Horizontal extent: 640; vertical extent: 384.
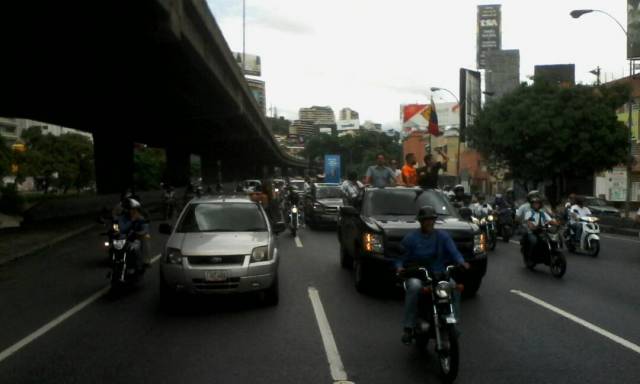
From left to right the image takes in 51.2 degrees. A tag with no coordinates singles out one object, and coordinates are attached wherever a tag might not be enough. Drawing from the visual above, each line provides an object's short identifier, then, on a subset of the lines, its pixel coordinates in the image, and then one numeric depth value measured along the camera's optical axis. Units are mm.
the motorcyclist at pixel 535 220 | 13375
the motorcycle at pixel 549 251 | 12766
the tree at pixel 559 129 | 36781
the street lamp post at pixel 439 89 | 51744
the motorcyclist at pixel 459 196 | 18066
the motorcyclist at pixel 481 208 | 18597
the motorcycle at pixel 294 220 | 21750
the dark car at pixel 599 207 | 33469
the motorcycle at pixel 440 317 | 5902
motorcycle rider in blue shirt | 6629
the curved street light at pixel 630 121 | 25016
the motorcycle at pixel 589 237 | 16359
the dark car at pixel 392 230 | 10117
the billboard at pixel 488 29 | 138375
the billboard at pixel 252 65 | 183750
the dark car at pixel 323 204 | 23719
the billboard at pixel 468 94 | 68750
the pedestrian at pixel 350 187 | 15439
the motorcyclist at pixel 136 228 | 11180
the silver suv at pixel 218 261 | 9102
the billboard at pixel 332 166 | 59766
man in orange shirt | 16295
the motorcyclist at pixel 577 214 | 16578
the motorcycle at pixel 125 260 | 10727
